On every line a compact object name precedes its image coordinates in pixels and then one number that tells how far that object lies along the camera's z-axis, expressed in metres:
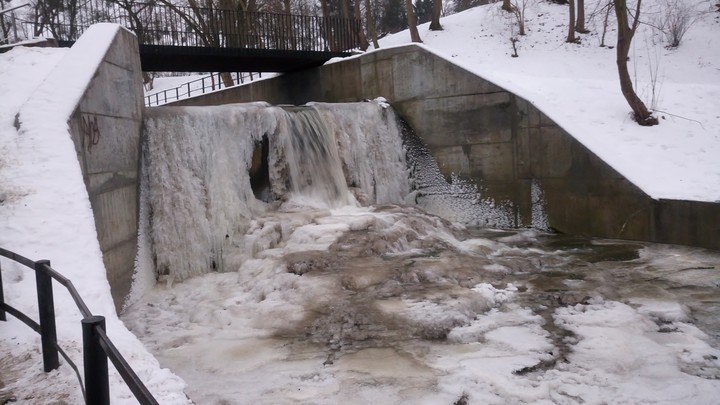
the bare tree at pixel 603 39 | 20.37
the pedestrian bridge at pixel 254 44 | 14.48
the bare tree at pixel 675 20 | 19.64
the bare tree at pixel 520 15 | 22.79
